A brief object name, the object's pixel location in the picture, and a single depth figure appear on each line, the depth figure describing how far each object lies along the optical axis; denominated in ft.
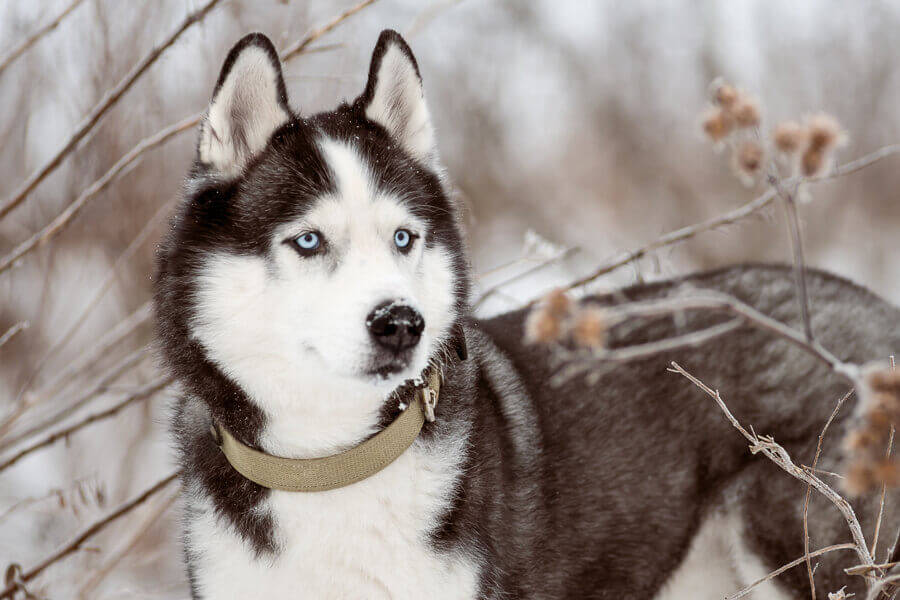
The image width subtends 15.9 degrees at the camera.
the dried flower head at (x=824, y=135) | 5.77
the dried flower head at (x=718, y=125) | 5.83
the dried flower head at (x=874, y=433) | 5.42
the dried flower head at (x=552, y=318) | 5.75
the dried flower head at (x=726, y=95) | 5.84
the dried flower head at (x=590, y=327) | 5.64
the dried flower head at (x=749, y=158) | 5.81
